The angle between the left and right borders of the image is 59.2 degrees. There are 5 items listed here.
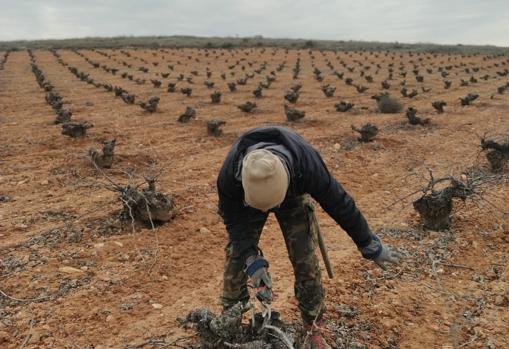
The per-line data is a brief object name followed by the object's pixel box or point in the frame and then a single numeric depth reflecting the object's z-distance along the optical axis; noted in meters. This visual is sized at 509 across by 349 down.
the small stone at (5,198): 5.67
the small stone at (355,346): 3.04
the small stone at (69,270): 3.97
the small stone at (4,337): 3.13
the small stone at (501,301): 3.49
